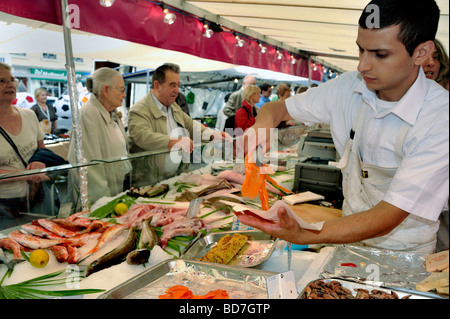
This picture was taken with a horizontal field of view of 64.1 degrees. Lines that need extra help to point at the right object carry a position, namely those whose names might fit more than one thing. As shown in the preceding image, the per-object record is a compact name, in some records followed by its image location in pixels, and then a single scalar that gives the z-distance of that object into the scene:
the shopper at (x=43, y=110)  8.66
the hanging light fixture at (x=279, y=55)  9.12
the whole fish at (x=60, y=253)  1.95
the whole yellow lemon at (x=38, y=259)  1.87
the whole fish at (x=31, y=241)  2.04
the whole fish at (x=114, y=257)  1.83
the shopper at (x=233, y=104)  7.80
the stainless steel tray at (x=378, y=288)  1.44
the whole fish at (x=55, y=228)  2.20
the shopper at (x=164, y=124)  3.46
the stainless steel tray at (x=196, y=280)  1.61
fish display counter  1.70
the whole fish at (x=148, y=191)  3.08
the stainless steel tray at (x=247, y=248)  2.01
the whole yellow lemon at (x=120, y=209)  2.69
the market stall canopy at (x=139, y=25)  3.06
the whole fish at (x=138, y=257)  1.90
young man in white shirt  1.31
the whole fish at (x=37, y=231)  2.15
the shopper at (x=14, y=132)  3.13
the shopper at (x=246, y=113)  6.09
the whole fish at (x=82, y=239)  2.11
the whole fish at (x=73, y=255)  1.96
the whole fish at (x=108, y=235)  2.09
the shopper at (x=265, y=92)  9.00
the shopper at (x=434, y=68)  2.46
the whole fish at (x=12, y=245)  1.95
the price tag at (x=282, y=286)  1.35
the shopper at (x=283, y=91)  7.99
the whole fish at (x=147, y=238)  2.18
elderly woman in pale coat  3.55
